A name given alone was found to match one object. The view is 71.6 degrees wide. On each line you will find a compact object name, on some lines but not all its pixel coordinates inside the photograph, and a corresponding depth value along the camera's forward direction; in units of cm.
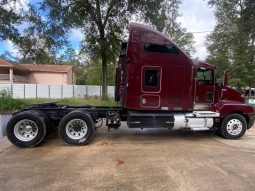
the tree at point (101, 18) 1373
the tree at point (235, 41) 1623
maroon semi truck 496
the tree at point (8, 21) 1125
